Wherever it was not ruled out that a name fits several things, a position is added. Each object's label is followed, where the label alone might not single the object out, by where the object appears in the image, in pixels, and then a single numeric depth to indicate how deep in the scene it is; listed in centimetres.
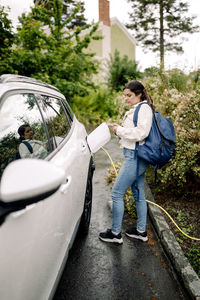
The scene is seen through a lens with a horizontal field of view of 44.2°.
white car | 106
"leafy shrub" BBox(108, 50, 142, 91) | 1653
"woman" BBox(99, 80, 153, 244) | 256
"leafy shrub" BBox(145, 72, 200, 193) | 365
